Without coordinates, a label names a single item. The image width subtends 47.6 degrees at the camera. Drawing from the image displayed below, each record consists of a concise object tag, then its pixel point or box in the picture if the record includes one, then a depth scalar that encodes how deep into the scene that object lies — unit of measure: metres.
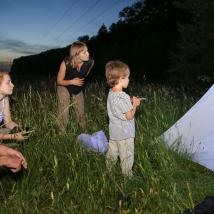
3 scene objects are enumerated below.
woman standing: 2.83
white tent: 2.33
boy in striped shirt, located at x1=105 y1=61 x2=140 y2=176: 2.07
